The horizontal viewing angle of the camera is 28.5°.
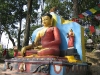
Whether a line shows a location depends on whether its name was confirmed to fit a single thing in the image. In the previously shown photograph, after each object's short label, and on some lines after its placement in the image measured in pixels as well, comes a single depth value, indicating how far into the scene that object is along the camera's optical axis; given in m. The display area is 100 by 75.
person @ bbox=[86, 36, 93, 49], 12.83
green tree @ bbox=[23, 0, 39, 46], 11.66
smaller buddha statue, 6.75
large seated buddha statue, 6.54
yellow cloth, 6.27
